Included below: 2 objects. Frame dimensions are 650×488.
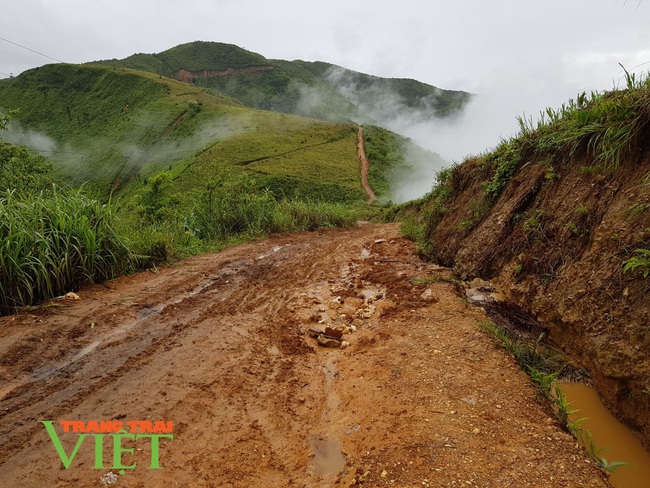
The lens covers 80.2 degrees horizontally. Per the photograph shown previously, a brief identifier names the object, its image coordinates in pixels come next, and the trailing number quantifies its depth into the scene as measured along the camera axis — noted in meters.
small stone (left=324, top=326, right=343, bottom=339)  4.82
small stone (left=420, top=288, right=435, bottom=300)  5.58
